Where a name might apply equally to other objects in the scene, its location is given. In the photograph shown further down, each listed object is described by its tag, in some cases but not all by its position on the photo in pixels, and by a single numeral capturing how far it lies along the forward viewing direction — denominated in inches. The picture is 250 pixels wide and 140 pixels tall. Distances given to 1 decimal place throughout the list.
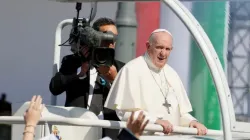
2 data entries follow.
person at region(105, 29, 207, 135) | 487.2
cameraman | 516.7
